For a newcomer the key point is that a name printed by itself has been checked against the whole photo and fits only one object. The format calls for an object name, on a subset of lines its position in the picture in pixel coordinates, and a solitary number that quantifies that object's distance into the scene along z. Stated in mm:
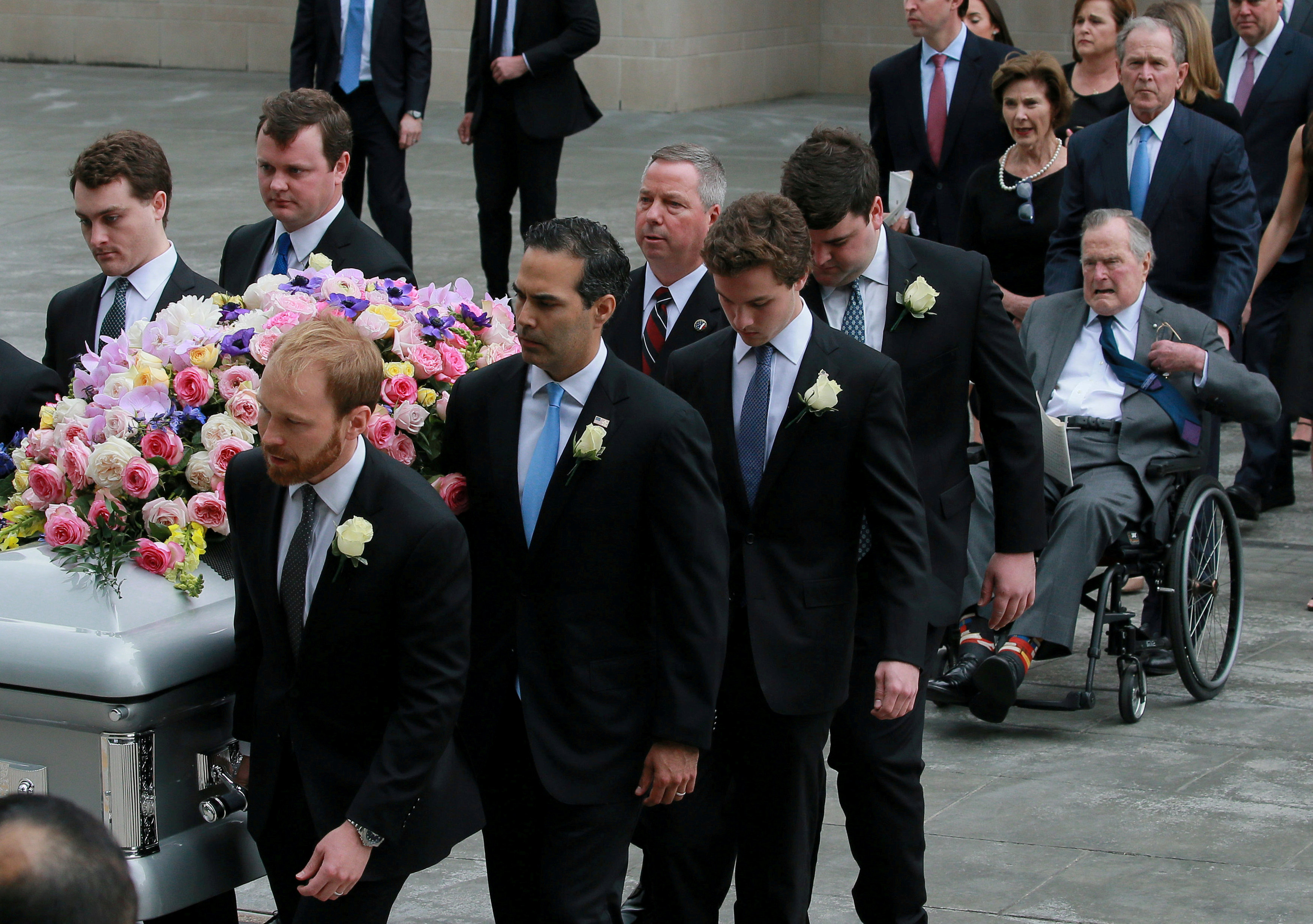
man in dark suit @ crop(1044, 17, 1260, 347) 14750
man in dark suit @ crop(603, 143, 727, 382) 10406
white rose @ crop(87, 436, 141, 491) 8211
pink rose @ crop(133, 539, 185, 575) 7937
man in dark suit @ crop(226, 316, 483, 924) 7031
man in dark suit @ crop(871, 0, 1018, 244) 16781
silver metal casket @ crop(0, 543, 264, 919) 7613
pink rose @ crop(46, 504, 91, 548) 8086
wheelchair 12633
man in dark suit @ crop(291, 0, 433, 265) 20766
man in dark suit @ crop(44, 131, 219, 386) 10789
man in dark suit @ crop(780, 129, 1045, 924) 8984
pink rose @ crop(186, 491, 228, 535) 8187
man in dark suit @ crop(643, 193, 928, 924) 8492
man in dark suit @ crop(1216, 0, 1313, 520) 17453
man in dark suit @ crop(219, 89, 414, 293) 11484
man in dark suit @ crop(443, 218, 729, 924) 7719
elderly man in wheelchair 12648
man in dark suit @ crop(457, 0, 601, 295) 20531
